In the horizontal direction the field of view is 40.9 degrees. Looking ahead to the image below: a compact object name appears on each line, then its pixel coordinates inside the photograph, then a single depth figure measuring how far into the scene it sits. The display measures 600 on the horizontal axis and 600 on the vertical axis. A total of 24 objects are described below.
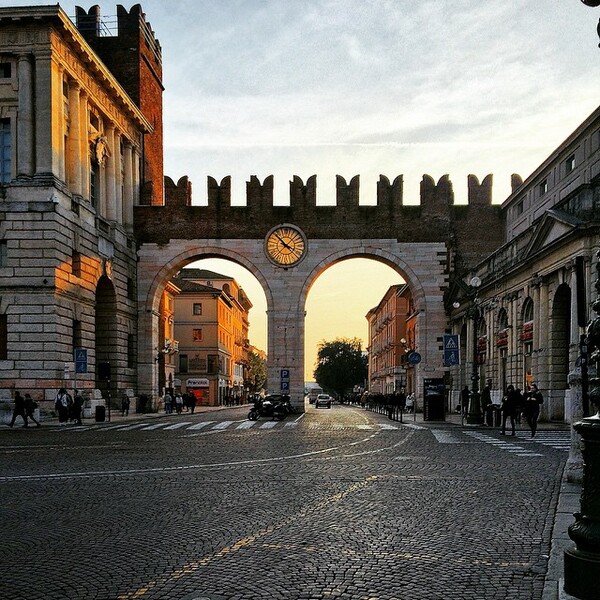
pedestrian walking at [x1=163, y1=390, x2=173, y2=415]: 48.16
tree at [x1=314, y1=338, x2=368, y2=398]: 137.88
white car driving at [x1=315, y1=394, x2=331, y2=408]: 77.31
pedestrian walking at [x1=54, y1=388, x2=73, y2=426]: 30.56
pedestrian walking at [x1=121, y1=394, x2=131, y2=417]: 41.84
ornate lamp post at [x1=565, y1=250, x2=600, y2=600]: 4.71
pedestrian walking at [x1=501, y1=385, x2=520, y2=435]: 22.60
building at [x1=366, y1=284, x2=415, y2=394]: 77.58
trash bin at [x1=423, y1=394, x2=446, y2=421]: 33.59
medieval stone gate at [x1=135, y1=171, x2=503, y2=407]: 47.34
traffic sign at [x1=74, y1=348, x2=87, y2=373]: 29.41
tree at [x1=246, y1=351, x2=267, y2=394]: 133.88
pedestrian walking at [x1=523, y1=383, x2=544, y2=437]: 21.91
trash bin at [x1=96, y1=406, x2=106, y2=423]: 33.44
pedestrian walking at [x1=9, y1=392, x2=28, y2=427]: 28.38
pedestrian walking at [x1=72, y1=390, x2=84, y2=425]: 30.48
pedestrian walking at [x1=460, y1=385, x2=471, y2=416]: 29.12
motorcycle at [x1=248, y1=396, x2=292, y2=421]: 36.12
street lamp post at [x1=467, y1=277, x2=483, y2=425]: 29.11
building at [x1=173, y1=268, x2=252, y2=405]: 86.44
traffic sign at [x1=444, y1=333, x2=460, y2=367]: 29.38
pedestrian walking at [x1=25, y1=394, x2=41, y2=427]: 29.09
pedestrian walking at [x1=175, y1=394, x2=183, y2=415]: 49.80
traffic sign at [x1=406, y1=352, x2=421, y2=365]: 35.79
